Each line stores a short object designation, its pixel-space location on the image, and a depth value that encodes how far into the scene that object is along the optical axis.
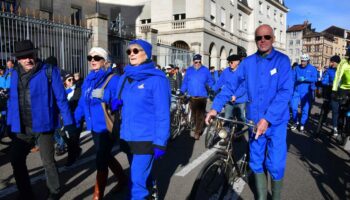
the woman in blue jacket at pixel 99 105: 3.91
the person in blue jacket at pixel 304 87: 9.16
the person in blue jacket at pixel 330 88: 8.31
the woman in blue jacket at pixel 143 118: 3.07
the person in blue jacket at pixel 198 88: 8.01
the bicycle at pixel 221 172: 3.57
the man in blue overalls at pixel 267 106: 3.26
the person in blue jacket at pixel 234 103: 7.27
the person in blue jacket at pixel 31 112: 3.73
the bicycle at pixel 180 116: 8.07
